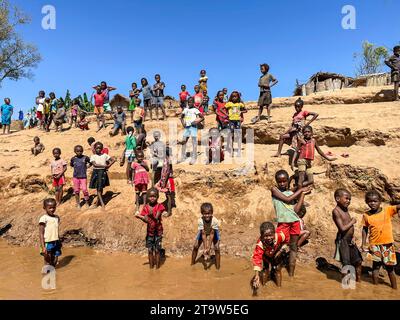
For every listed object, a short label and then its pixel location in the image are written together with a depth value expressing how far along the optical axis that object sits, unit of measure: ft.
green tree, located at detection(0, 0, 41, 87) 68.74
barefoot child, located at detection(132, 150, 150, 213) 22.22
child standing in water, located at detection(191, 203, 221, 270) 17.07
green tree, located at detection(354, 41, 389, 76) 127.34
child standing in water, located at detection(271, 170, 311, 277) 15.52
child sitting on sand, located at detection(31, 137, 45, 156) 34.62
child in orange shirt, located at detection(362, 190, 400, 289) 14.08
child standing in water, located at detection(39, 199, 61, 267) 16.87
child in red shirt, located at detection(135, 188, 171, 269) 17.10
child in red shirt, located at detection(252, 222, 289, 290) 13.57
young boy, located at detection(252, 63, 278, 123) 30.25
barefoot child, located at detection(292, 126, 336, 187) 20.27
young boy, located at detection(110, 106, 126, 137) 35.76
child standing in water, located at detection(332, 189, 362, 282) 14.73
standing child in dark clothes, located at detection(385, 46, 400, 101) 31.41
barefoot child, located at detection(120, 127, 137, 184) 27.04
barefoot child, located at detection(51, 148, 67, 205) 25.50
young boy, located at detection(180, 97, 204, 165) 28.22
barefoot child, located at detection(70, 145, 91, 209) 24.58
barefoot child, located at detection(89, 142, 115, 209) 24.17
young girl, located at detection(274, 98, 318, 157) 23.93
